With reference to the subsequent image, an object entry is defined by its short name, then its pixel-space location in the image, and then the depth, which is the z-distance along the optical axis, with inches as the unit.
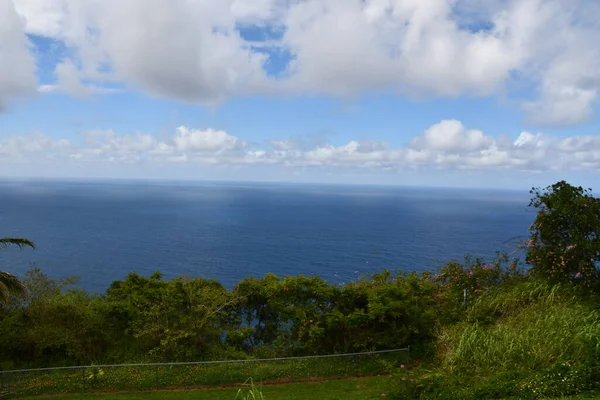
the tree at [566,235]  506.6
